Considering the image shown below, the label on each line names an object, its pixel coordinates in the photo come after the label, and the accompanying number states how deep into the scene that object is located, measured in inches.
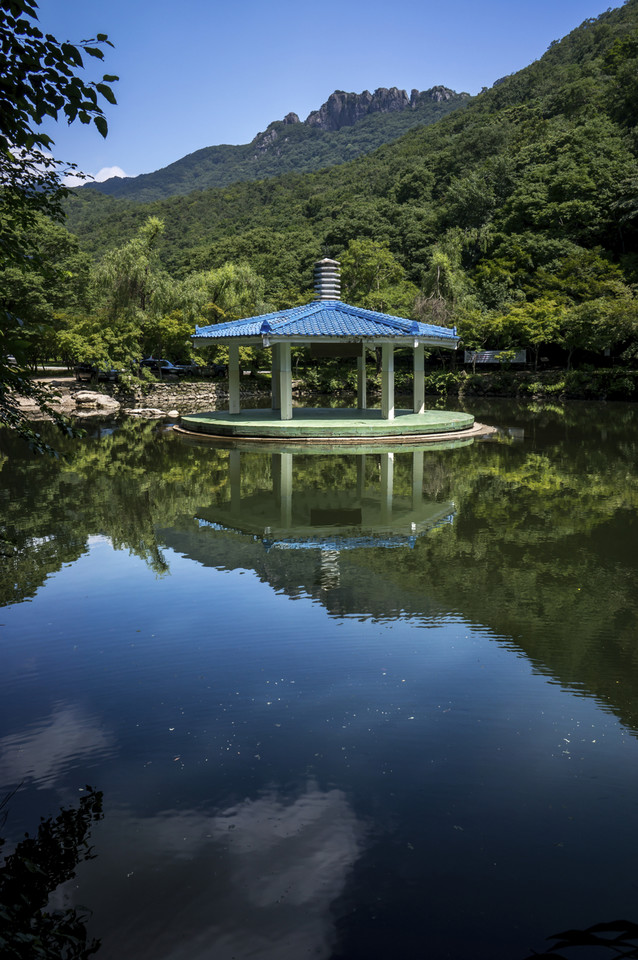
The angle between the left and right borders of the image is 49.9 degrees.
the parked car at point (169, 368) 1372.9
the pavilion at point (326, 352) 653.9
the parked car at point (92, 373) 1248.9
